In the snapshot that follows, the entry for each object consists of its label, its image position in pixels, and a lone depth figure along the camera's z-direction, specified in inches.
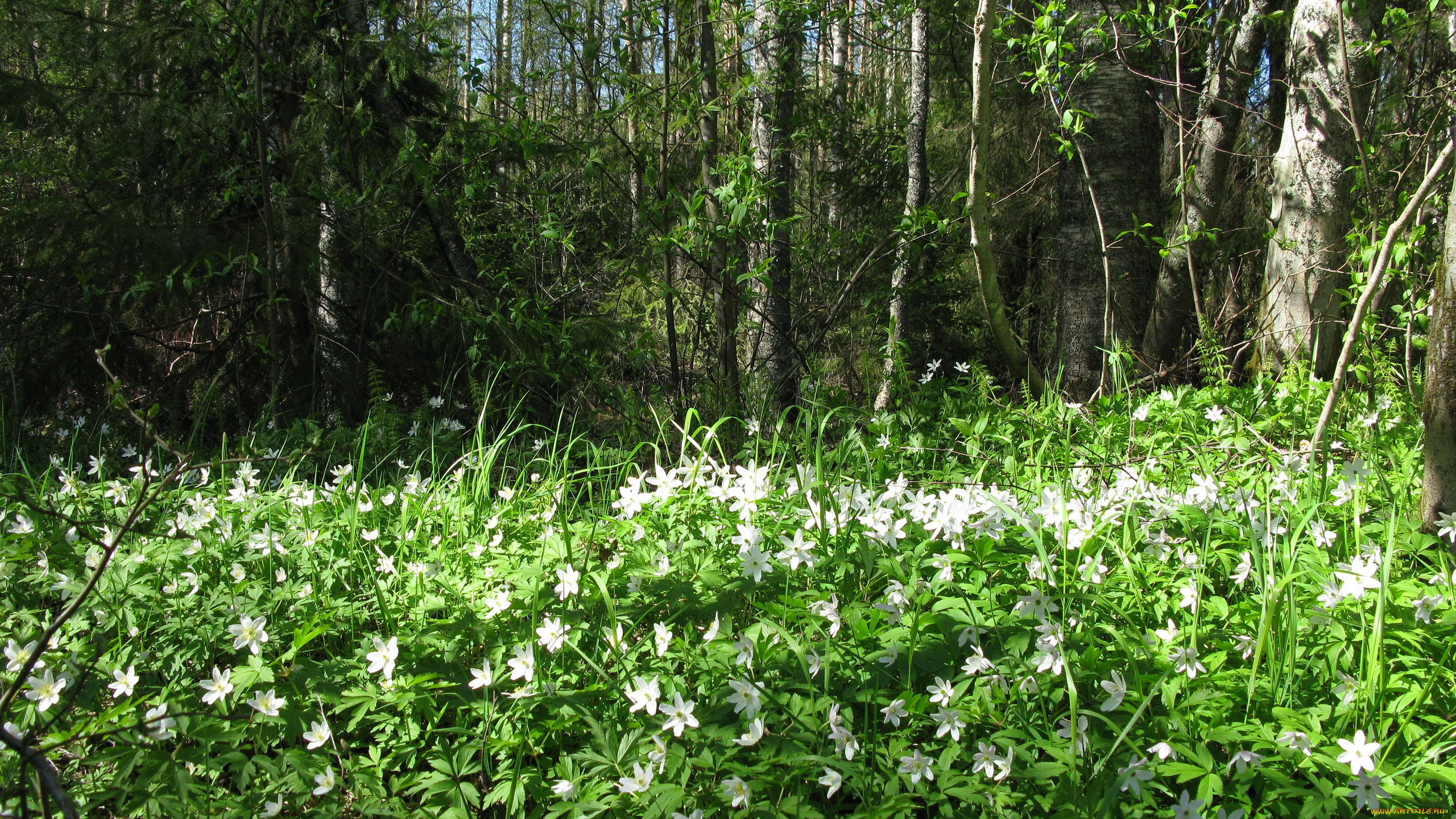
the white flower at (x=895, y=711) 61.5
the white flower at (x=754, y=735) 59.6
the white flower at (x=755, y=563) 74.5
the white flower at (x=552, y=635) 69.9
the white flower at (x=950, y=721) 61.4
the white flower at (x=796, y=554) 74.9
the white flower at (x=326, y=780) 61.1
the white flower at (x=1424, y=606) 69.2
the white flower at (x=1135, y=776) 55.8
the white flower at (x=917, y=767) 58.7
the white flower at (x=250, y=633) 70.6
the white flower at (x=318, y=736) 66.2
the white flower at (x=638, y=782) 57.7
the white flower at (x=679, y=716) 61.4
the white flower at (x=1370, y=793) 53.2
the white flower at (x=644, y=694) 63.8
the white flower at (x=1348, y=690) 62.2
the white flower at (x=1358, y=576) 68.1
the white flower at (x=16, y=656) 66.4
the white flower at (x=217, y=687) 66.6
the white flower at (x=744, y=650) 65.6
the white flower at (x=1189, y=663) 63.6
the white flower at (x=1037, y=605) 68.7
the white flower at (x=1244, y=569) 76.8
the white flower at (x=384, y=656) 68.7
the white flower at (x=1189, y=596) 73.0
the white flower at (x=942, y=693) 63.2
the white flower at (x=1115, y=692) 60.9
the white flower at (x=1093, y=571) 74.9
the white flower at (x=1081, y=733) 59.7
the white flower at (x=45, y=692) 65.4
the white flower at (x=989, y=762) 57.9
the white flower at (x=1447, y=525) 79.9
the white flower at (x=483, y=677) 67.6
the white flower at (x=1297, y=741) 56.9
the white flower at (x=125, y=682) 68.4
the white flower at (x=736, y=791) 56.5
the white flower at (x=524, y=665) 68.0
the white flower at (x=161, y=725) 48.8
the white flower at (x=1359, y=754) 53.0
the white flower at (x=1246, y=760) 55.1
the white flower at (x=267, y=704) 65.4
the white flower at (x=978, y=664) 64.7
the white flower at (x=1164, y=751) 56.4
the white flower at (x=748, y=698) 62.6
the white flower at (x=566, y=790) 59.2
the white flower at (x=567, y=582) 73.4
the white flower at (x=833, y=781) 57.2
